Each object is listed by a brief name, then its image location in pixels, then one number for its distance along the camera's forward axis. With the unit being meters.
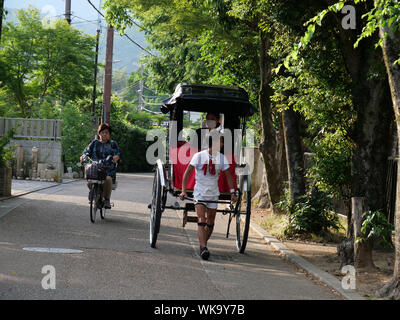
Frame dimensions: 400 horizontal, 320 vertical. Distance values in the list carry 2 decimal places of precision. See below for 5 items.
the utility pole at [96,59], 36.79
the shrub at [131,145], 44.91
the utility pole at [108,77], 32.31
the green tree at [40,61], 33.38
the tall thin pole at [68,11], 36.84
